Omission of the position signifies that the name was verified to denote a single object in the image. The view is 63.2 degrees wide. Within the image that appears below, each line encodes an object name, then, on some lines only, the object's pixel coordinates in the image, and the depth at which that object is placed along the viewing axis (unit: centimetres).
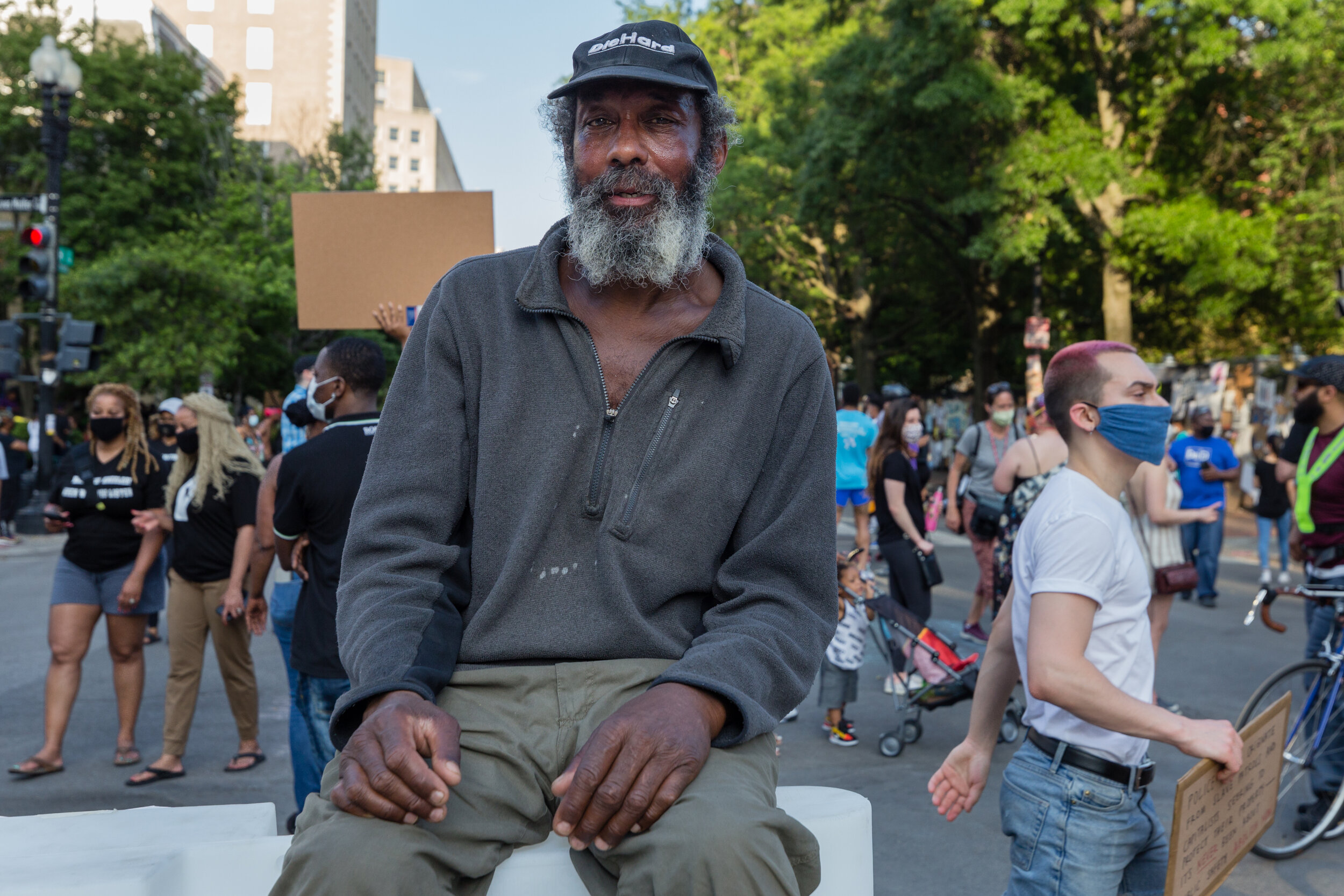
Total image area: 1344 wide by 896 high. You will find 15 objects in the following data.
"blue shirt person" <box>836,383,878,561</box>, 864
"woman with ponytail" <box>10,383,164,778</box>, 581
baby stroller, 611
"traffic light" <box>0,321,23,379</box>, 1541
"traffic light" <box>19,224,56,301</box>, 1395
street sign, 1273
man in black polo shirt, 434
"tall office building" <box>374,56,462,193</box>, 9838
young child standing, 627
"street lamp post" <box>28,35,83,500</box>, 1516
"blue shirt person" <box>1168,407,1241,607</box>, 1109
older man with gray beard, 154
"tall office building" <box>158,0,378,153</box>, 5931
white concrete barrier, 171
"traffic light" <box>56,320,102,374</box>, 1556
